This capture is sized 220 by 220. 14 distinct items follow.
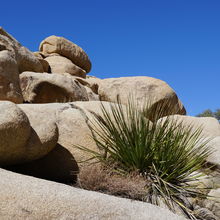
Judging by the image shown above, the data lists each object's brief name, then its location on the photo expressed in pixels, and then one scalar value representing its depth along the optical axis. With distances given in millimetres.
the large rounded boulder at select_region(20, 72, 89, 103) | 10734
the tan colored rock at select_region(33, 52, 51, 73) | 16656
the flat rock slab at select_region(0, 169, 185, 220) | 3812
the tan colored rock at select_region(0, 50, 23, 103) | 7977
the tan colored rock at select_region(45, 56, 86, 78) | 18641
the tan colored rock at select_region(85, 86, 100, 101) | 13477
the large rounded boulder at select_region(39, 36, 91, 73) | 22312
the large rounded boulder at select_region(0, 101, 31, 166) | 4777
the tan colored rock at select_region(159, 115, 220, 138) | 10367
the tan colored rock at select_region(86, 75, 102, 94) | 16267
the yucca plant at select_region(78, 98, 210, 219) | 5828
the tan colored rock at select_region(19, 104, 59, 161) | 5273
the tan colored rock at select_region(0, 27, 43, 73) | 12086
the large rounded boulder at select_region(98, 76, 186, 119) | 11688
